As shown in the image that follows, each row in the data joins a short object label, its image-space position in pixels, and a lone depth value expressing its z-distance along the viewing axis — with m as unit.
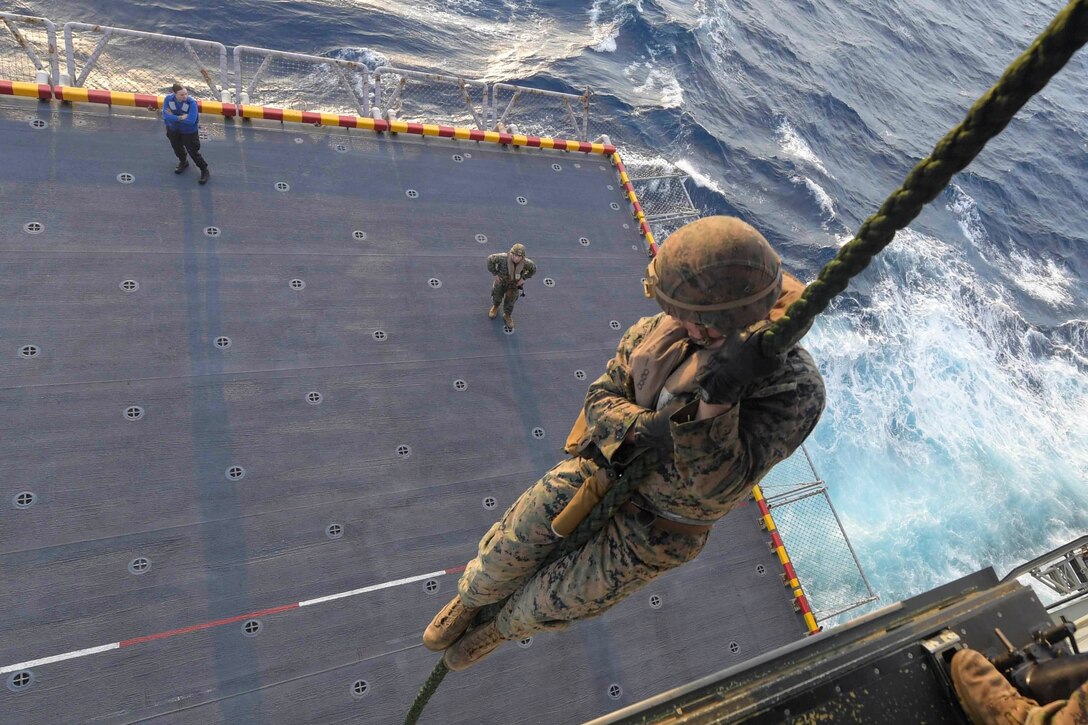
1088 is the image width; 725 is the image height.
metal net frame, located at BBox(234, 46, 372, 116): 19.78
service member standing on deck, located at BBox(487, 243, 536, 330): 10.13
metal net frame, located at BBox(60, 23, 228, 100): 18.47
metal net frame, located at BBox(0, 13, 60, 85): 17.98
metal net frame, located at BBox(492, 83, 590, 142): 21.50
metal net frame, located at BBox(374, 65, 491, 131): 21.25
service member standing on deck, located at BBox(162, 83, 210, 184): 10.05
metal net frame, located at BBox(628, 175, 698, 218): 14.86
